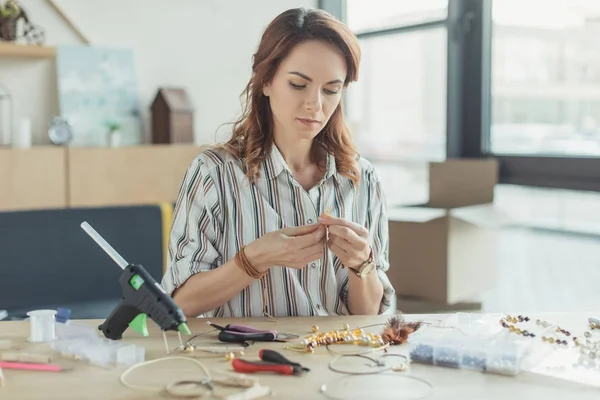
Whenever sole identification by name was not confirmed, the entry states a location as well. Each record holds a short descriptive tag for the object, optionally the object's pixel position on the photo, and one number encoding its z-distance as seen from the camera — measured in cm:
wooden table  116
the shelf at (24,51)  321
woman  175
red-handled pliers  124
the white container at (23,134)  325
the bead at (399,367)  128
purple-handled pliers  143
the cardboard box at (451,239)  279
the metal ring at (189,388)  114
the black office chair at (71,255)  303
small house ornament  358
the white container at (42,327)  145
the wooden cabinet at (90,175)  314
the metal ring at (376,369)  127
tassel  144
